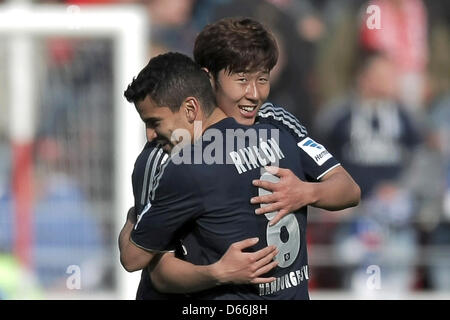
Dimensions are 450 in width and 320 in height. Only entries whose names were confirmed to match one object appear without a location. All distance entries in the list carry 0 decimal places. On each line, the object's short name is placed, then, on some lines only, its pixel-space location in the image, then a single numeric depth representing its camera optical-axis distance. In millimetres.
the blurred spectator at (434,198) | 15125
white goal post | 14031
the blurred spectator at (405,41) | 16125
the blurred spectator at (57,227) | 14328
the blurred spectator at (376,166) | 15031
